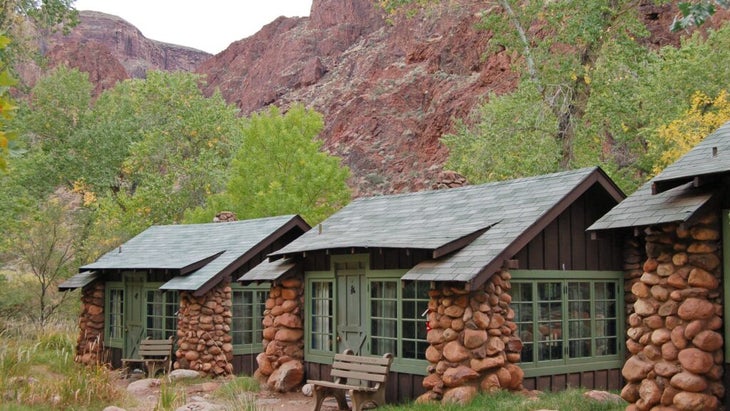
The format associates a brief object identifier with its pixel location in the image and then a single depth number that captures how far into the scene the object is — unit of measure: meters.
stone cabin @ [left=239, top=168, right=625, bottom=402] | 10.44
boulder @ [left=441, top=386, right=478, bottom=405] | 9.93
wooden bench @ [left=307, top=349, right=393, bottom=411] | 10.71
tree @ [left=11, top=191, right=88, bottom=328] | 23.70
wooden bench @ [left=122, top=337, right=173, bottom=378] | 16.44
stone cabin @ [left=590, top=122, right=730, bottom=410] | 7.75
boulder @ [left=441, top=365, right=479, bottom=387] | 10.14
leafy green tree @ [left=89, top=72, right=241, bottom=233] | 31.53
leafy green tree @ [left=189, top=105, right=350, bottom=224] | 26.94
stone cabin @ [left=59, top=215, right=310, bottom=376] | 15.88
